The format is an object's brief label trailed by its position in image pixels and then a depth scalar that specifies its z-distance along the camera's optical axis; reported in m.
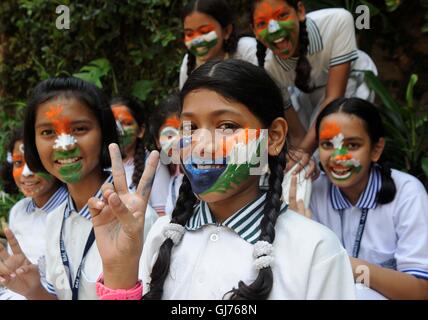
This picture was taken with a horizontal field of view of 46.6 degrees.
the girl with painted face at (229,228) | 1.13
